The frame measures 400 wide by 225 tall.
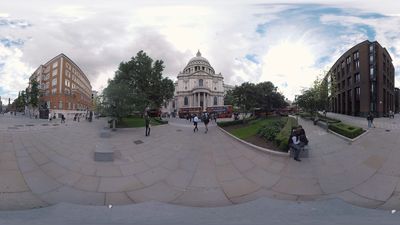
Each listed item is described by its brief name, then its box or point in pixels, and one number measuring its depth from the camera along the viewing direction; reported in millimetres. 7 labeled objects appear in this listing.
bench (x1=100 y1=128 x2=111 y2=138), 10562
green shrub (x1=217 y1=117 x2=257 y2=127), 19628
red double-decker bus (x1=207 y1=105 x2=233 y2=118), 39288
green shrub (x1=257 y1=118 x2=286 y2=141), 9570
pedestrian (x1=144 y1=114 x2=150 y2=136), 12336
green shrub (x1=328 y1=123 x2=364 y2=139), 11101
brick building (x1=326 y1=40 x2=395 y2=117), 34094
